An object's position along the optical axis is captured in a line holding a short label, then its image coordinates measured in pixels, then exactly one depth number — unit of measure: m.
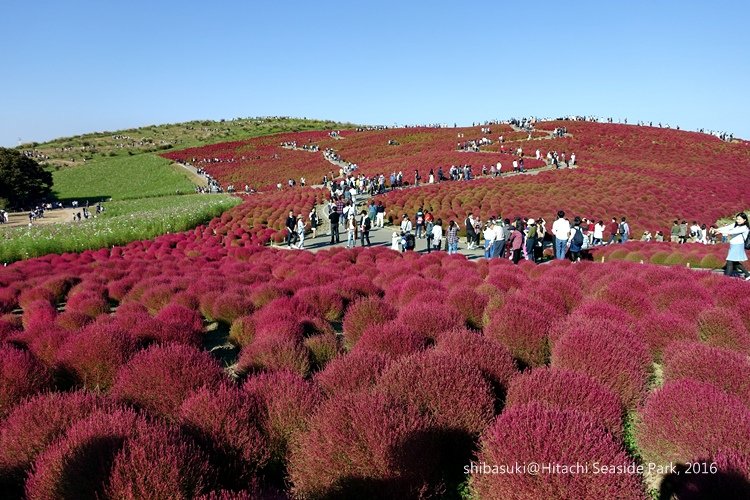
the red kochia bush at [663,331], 5.94
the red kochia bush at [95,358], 5.28
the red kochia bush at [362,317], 6.59
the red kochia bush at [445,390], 3.64
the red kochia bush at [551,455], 2.50
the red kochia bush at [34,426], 3.35
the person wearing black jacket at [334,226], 19.97
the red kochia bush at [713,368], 4.27
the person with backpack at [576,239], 14.85
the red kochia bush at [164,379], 4.17
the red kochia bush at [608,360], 4.50
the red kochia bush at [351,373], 4.20
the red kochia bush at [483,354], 4.51
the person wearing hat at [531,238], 15.59
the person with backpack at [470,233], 18.98
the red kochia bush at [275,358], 5.22
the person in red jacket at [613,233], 22.50
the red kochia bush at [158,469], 2.62
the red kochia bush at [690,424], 3.25
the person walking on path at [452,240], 17.66
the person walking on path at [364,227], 19.44
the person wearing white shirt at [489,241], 16.03
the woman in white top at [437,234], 18.45
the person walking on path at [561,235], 14.47
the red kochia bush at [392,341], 5.23
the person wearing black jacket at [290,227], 21.25
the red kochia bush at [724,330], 5.83
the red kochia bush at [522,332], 5.62
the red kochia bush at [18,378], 4.45
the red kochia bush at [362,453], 2.92
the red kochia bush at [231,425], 3.37
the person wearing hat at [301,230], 20.39
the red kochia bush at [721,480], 2.79
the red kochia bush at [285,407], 3.66
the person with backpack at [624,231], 22.16
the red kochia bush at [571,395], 3.61
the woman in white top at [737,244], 10.07
